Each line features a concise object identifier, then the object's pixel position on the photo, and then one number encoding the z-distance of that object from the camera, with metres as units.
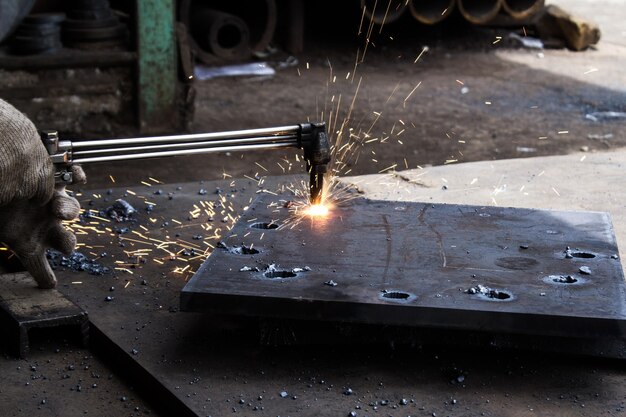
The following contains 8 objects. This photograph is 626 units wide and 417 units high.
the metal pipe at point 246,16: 7.73
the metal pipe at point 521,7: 8.22
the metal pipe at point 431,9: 7.94
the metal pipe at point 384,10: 7.89
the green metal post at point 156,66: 5.45
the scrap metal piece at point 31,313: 2.71
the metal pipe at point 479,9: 8.13
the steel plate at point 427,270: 2.42
